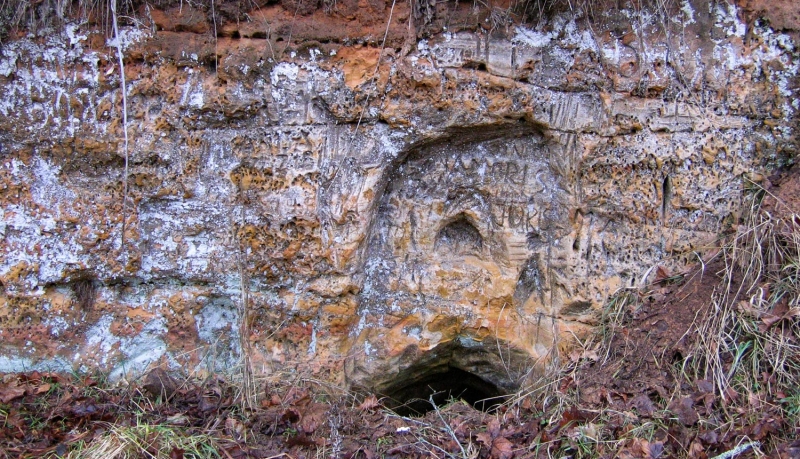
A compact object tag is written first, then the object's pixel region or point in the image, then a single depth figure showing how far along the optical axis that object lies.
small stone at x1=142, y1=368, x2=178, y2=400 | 2.95
